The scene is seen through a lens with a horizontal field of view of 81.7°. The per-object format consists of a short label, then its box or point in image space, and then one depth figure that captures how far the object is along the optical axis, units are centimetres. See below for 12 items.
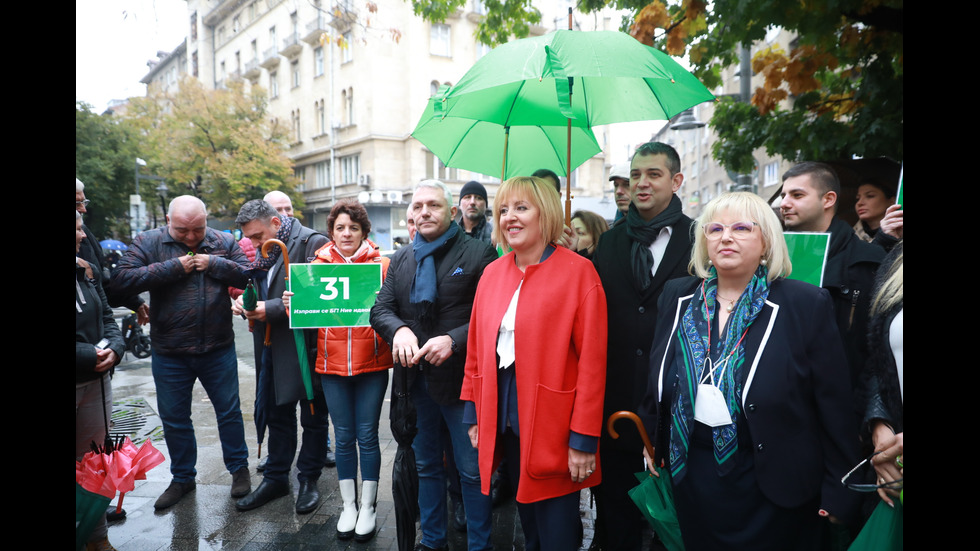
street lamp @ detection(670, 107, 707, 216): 1162
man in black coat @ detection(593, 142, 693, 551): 292
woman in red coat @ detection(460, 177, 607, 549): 251
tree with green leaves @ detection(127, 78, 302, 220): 3256
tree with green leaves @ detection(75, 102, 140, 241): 2473
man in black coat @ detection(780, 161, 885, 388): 264
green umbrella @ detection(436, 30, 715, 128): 251
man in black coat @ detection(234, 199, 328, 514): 394
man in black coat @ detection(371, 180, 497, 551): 308
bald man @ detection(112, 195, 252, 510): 400
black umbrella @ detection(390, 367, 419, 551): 309
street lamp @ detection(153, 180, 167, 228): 2677
